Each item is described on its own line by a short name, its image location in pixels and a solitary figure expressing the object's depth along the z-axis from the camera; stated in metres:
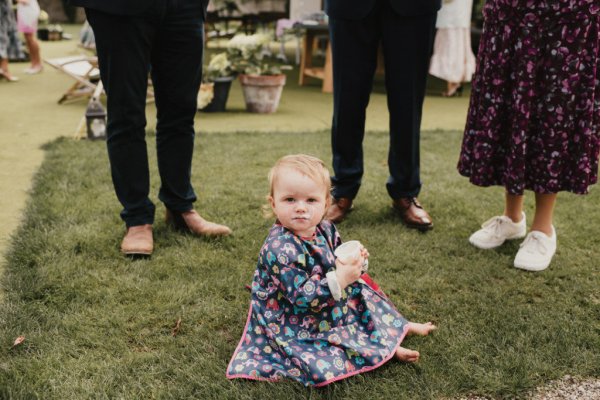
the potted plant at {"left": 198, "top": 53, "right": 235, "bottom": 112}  5.51
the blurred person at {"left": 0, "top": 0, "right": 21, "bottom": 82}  7.17
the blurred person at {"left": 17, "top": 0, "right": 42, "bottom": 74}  7.50
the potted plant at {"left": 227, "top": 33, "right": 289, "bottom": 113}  5.58
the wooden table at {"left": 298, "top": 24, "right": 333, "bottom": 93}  6.98
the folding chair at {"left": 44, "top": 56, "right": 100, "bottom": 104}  5.40
